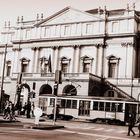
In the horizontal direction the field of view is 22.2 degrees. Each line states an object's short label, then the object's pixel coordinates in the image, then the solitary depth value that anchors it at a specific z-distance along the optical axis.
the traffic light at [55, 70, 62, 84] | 30.83
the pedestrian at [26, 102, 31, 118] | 41.71
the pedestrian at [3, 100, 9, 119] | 35.25
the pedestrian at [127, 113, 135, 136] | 26.67
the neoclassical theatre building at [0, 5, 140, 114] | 51.31
